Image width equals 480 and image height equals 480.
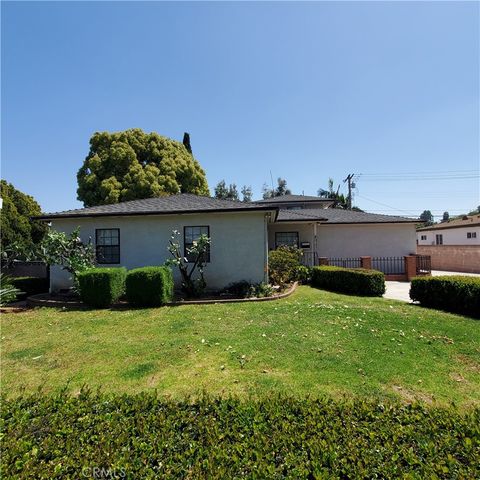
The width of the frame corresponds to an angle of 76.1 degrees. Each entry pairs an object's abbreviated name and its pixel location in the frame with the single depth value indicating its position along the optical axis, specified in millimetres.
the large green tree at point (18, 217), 20469
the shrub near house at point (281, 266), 12578
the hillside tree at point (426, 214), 112100
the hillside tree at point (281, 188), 57531
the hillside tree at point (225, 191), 55881
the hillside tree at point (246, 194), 62272
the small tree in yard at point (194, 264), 10562
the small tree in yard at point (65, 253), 10680
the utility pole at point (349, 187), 34531
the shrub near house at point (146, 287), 9188
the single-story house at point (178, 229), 11789
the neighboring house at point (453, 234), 24177
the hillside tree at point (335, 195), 42272
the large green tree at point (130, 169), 23078
